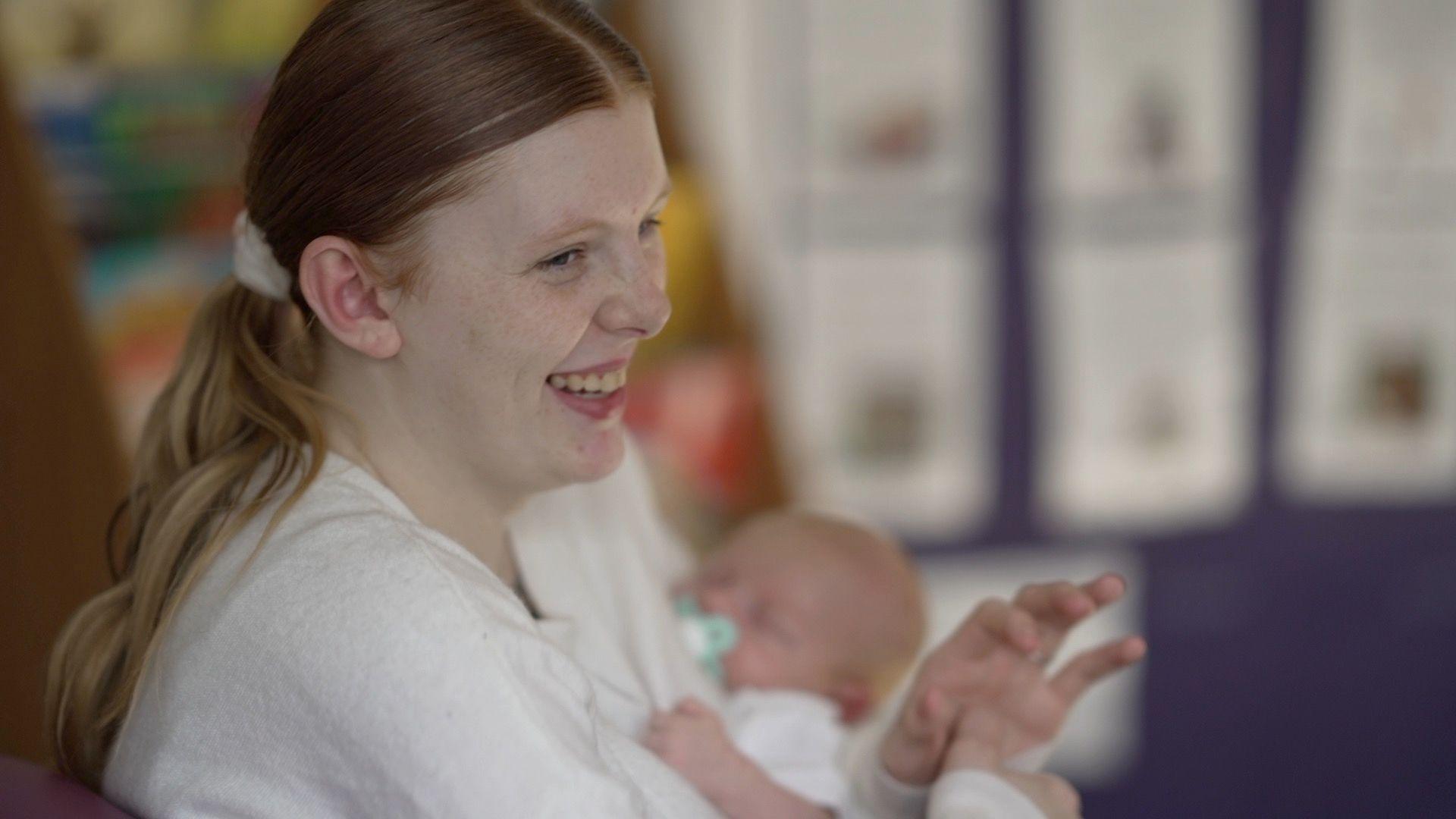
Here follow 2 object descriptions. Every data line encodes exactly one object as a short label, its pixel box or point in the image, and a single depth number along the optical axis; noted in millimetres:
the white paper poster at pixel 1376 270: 2727
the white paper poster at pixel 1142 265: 2629
